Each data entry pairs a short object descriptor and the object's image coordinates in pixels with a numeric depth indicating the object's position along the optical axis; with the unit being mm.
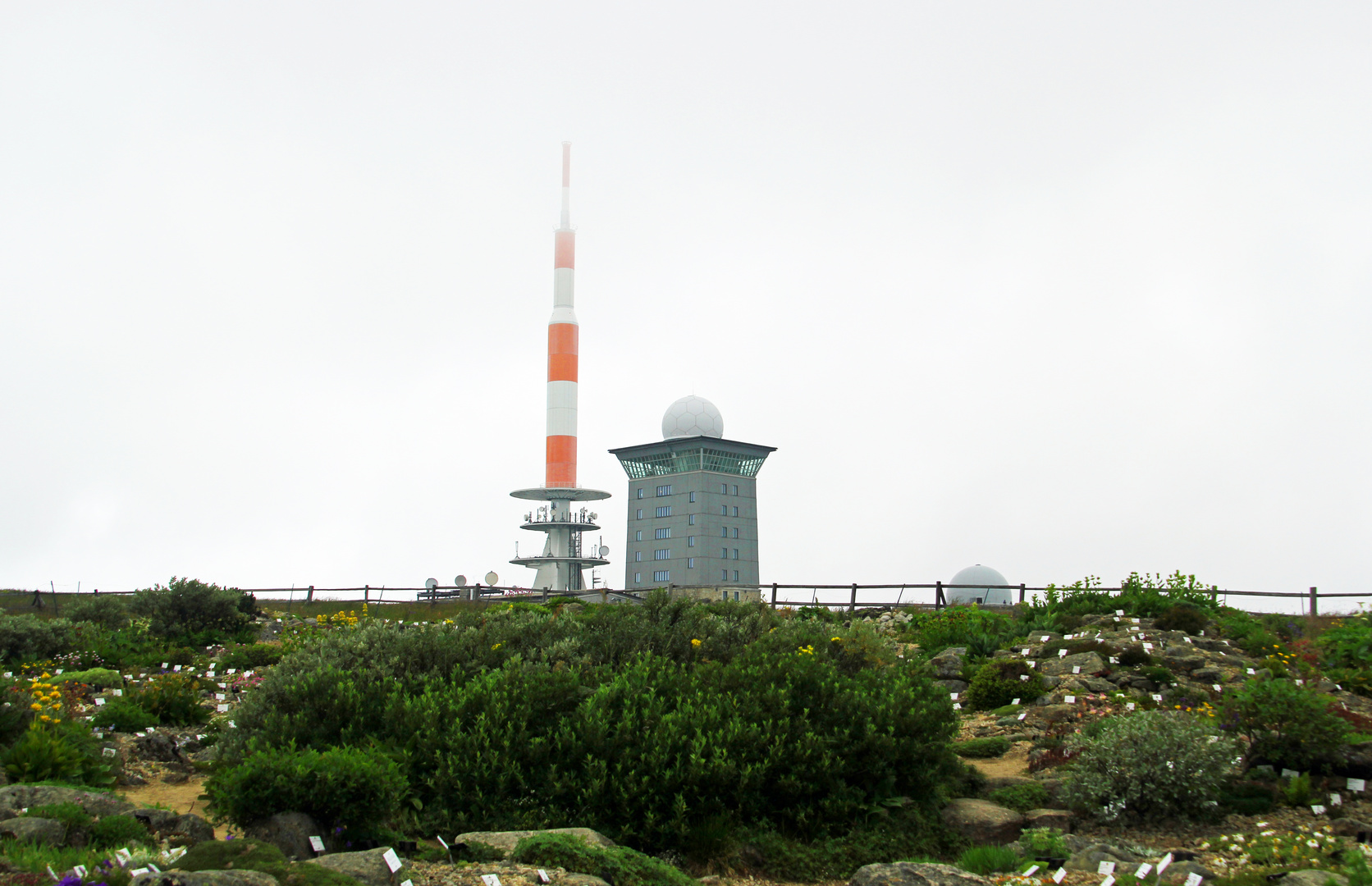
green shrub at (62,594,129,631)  27062
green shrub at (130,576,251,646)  26953
